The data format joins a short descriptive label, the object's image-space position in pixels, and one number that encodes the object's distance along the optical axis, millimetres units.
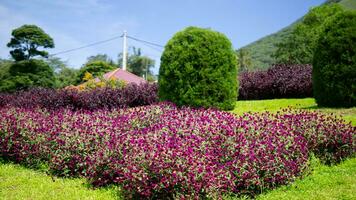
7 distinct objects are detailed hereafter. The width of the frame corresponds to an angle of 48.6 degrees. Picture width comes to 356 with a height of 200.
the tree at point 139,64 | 73588
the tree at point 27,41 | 39394
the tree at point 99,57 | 89625
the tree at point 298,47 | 30786
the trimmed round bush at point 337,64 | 11016
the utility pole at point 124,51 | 37375
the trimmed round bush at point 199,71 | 12211
